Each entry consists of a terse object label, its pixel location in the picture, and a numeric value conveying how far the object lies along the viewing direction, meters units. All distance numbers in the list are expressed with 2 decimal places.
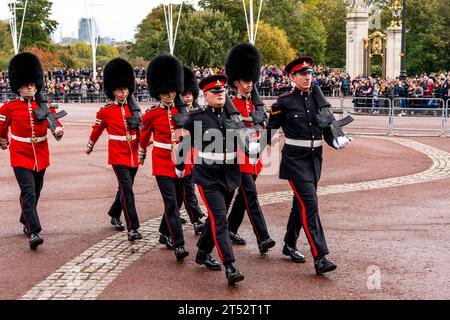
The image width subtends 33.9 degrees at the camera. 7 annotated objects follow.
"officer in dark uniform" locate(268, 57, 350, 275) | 6.33
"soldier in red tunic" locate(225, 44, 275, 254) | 6.85
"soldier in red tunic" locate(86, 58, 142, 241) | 7.57
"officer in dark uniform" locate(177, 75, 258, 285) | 6.18
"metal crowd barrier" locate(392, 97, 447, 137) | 18.39
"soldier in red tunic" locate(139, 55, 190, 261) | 6.82
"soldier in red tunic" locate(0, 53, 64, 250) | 7.48
